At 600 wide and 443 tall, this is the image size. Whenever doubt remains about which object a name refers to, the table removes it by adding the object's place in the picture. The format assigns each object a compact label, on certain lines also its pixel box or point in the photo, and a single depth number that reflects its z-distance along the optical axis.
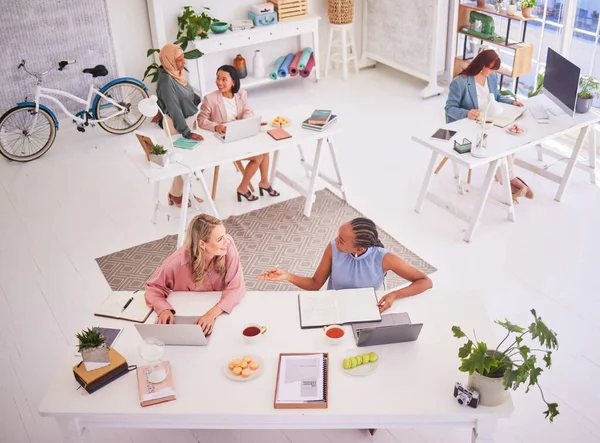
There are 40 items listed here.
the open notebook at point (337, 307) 3.13
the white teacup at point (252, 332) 3.04
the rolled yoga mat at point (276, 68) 7.79
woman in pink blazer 5.28
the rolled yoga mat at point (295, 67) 7.84
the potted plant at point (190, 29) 6.88
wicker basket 7.83
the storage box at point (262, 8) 7.41
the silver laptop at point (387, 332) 2.91
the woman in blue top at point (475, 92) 5.34
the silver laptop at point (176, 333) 2.95
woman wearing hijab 5.23
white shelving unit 7.16
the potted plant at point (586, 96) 5.28
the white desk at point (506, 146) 4.88
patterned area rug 4.81
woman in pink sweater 3.28
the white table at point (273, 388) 2.69
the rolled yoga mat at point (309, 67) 7.92
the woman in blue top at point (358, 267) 3.29
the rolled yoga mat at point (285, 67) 7.80
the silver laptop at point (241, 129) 4.99
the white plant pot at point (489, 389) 2.64
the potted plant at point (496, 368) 2.55
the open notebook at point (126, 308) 3.24
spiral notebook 2.71
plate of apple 5.05
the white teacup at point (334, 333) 3.00
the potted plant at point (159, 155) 4.66
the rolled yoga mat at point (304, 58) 7.83
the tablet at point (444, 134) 5.00
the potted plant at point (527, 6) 6.35
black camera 2.66
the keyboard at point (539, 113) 5.25
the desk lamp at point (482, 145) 4.74
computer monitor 5.09
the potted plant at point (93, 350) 2.85
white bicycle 6.34
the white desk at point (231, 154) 4.72
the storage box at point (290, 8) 7.52
